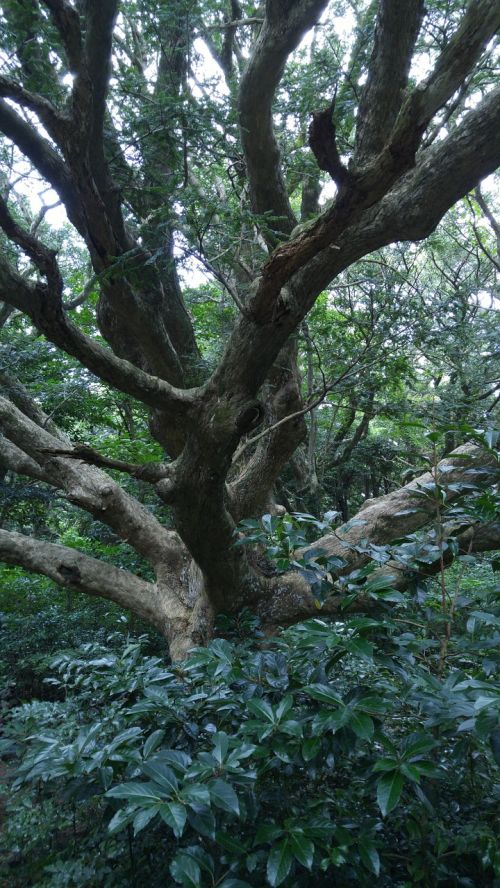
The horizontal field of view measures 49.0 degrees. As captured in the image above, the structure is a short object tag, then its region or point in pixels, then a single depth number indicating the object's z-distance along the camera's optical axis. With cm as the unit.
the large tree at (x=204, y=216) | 296
